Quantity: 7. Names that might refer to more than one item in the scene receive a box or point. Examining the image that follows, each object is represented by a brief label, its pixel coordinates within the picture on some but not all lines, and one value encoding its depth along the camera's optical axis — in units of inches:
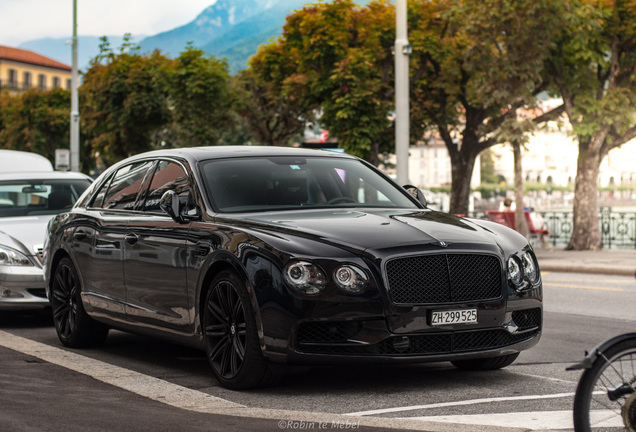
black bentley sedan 245.3
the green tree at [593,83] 982.4
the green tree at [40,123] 2952.8
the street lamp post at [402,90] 830.5
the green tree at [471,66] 968.3
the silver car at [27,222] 429.1
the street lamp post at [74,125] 1441.9
